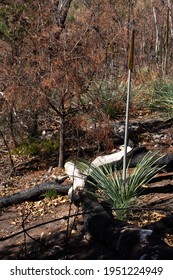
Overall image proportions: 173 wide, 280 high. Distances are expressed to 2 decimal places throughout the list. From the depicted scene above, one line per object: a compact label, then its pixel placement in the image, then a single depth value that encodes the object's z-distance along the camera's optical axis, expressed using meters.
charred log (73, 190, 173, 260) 3.39
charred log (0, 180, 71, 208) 6.71
